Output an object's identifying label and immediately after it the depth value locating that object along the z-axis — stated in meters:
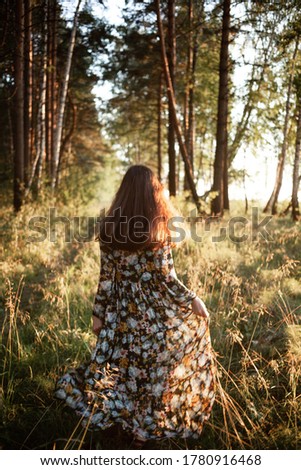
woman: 2.58
